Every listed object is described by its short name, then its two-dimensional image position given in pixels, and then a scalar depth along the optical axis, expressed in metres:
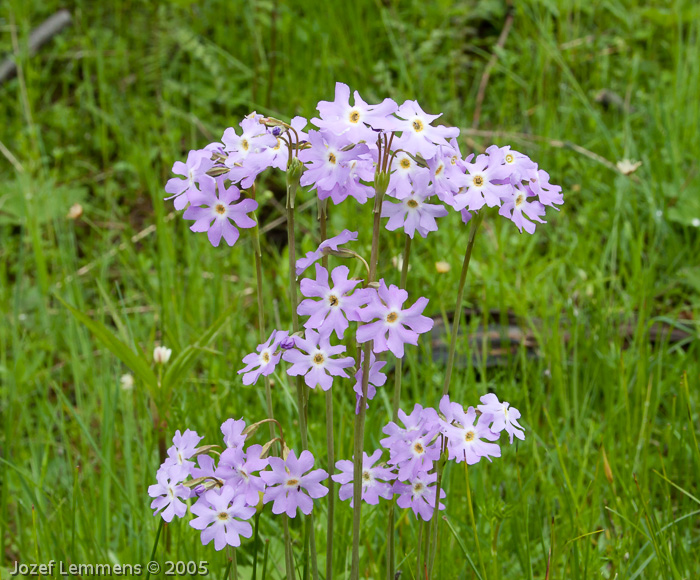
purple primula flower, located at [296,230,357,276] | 0.88
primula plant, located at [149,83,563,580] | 0.87
